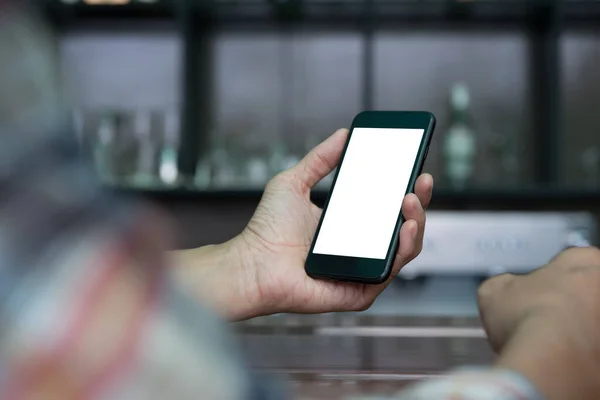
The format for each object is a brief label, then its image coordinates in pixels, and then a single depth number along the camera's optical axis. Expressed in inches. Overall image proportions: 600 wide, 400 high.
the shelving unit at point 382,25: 94.7
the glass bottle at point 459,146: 97.0
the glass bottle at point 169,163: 96.4
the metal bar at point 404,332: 28.2
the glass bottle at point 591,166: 99.7
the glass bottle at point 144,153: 97.0
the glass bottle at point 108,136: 96.5
